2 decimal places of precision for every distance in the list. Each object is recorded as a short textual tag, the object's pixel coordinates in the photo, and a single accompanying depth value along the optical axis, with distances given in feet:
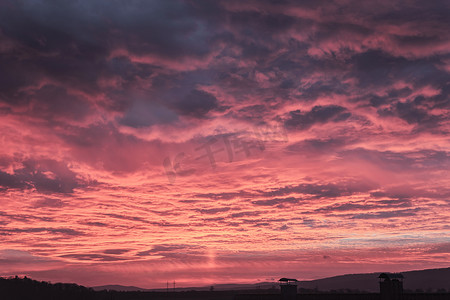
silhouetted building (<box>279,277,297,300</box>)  198.39
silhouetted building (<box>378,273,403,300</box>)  161.22
